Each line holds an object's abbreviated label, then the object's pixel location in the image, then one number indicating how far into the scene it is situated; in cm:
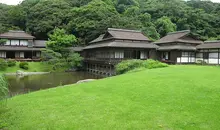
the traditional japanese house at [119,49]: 3484
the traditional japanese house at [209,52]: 3409
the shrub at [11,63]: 3854
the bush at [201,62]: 3630
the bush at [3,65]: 3659
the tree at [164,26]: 6303
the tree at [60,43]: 4266
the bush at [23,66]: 3912
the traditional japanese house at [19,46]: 4619
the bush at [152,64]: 2531
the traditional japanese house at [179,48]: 3759
